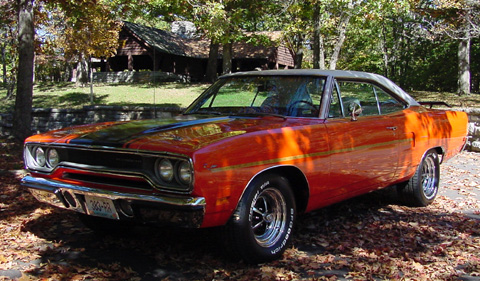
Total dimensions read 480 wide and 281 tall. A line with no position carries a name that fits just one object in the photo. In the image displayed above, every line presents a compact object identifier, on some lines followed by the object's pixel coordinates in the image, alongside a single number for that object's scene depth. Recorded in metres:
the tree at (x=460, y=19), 16.19
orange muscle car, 3.29
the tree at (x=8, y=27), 13.13
